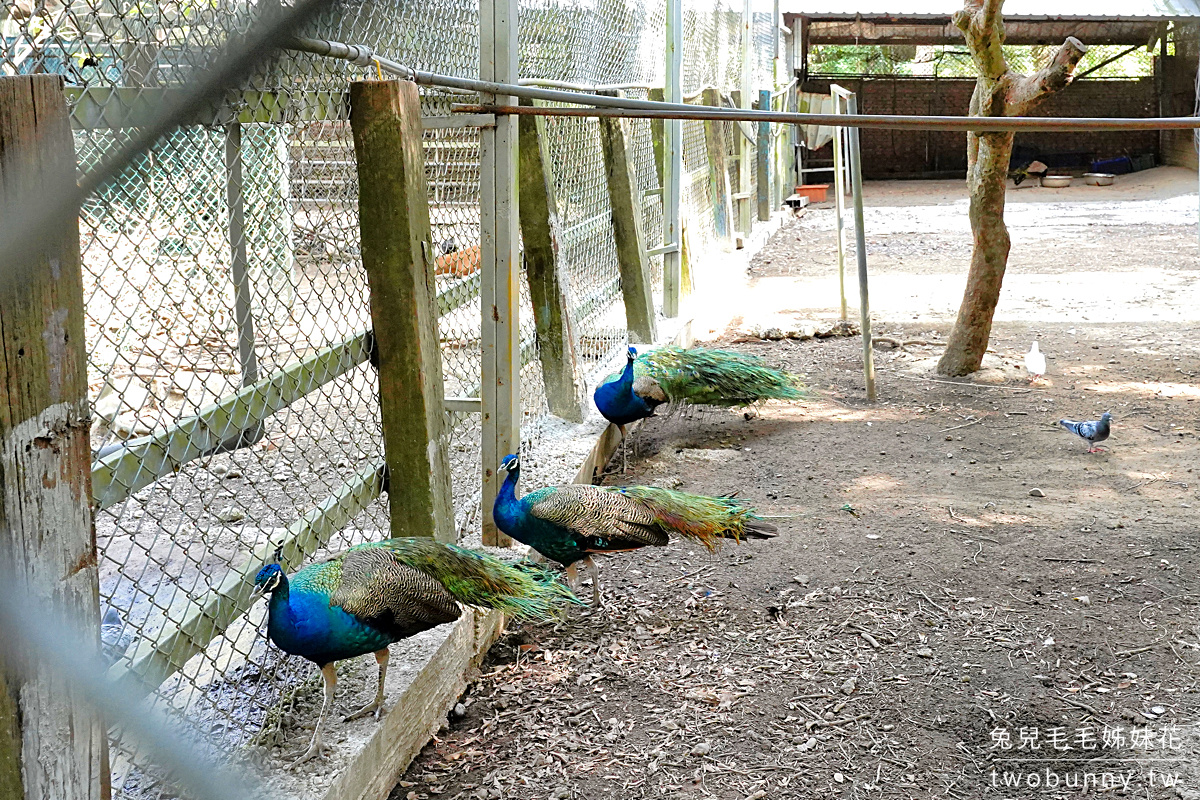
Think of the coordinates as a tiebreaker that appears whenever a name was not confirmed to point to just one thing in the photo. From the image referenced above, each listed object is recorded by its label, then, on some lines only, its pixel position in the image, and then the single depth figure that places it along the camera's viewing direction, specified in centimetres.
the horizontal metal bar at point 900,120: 290
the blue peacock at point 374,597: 246
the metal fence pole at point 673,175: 772
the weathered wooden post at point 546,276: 484
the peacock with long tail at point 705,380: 563
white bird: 684
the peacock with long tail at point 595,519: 365
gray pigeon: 535
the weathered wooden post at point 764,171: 1600
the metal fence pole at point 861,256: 609
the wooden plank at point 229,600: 218
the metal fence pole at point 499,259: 378
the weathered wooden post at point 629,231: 639
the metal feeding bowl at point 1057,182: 2195
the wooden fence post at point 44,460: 126
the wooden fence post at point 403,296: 286
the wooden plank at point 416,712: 260
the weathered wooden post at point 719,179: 1162
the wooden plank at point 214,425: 215
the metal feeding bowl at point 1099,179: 2178
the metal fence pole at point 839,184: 714
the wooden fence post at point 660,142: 781
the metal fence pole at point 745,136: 1304
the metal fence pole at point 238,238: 270
